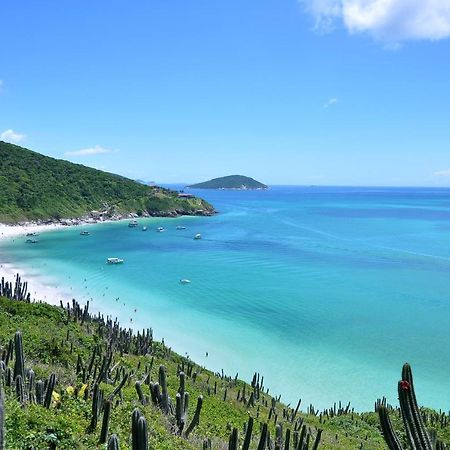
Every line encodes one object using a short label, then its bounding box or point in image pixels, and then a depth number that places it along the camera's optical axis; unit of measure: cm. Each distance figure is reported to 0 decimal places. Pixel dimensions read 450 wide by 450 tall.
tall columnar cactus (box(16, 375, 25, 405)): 1130
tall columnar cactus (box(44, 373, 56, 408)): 1155
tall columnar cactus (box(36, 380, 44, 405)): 1192
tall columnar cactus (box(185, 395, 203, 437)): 1296
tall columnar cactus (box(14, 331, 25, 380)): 1248
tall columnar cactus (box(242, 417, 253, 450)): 1122
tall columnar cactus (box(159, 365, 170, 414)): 1363
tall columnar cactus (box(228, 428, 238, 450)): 1060
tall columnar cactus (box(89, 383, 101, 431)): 1109
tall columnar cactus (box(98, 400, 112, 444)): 1020
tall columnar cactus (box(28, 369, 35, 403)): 1196
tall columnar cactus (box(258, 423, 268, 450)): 1107
